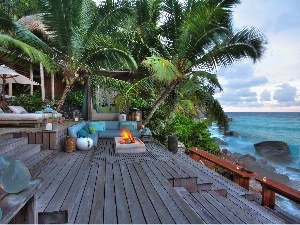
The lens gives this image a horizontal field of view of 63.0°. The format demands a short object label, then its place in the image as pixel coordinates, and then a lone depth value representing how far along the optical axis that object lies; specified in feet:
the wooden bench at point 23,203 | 3.85
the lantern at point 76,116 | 37.42
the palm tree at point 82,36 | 30.30
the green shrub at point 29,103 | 43.14
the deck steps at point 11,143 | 13.85
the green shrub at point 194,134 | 38.60
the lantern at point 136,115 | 36.37
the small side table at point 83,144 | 22.11
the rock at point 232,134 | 117.91
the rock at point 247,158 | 54.81
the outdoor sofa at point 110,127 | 32.17
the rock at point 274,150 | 66.72
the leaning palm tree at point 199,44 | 27.58
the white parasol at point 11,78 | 29.28
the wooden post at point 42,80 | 45.65
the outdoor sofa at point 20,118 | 23.66
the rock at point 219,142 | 87.19
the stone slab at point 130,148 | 22.40
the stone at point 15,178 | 4.30
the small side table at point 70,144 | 21.20
